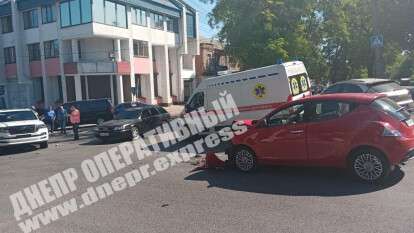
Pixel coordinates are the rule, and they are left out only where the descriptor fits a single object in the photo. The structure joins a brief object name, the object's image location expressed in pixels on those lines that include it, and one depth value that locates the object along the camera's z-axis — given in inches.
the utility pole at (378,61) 713.3
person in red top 772.1
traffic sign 643.5
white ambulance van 542.0
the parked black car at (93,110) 1055.0
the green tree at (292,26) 1064.8
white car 644.1
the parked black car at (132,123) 692.7
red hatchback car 304.0
